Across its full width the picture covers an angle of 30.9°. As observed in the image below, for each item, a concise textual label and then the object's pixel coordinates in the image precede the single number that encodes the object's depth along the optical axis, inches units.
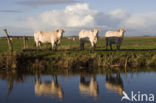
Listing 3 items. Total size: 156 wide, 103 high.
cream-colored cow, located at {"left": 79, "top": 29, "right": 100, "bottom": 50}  1274.6
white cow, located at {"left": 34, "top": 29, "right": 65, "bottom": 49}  1238.3
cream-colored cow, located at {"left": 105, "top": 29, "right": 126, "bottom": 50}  1302.9
